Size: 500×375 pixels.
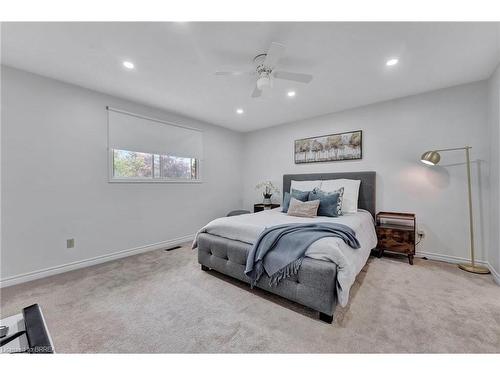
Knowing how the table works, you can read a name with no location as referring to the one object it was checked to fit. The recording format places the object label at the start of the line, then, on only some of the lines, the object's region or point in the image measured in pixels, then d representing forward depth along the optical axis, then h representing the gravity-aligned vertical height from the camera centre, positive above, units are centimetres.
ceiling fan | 196 +120
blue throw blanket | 183 -56
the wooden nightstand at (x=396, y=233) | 276 -66
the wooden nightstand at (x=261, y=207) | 444 -40
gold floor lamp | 255 -8
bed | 165 -66
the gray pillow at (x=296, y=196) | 334 -14
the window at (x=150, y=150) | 308 +73
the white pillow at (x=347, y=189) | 323 -4
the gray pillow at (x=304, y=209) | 297 -31
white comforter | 164 -51
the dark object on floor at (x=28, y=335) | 78 -59
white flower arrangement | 458 +0
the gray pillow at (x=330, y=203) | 295 -23
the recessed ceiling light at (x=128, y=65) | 220 +142
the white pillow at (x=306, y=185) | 369 +6
